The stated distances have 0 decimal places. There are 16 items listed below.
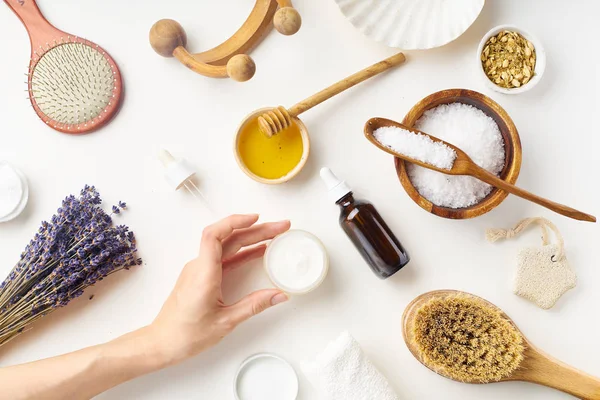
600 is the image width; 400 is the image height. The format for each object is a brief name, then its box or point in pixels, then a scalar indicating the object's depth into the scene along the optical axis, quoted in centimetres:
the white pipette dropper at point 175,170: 97
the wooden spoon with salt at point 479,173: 85
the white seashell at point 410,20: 98
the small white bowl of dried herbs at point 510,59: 96
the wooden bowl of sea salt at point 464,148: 89
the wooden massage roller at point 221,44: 97
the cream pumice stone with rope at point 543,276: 99
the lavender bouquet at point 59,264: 94
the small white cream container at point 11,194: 101
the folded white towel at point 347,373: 93
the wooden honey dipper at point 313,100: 93
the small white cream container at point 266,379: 98
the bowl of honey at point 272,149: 98
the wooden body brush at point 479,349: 91
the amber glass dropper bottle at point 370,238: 96
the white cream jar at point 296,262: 95
